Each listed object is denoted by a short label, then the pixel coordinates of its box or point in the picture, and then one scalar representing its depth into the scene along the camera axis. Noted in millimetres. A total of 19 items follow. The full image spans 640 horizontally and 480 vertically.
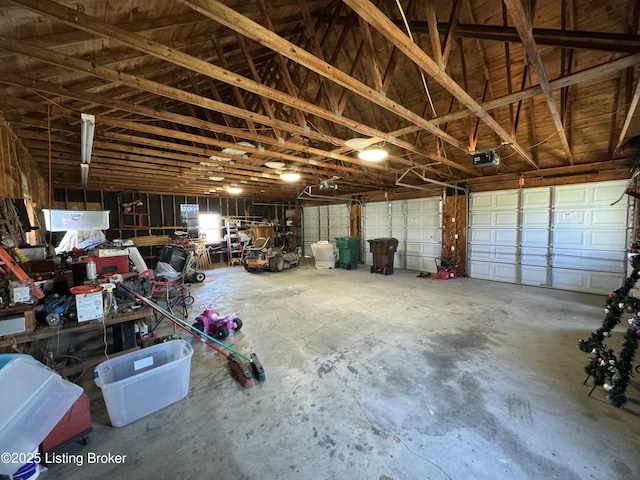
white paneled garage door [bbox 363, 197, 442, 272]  7820
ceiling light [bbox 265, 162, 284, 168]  5002
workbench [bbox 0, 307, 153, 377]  1911
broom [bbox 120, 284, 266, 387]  2362
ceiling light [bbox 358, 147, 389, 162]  3856
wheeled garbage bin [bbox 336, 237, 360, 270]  8562
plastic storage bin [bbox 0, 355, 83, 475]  1219
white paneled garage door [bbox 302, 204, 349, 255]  10641
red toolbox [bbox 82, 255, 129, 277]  3545
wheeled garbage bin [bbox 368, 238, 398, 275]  7483
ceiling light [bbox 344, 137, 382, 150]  3381
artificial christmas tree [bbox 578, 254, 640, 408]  1993
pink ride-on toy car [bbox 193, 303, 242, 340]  3270
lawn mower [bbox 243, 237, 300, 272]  8023
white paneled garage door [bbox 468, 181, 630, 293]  5145
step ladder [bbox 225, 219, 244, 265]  9859
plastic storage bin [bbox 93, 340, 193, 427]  1801
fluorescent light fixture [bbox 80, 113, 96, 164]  2610
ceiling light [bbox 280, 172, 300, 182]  5860
